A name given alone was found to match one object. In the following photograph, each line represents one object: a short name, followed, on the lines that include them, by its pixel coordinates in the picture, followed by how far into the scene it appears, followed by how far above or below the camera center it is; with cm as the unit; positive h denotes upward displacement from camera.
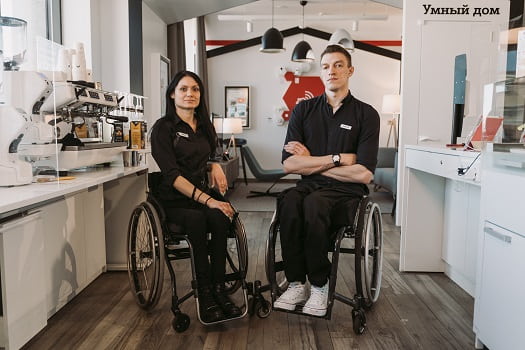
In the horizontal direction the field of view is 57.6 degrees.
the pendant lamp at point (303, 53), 733 +121
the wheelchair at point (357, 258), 216 -59
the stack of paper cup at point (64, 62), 264 +38
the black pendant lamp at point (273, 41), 682 +129
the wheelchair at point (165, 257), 223 -63
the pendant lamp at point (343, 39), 720 +140
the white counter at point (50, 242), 177 -54
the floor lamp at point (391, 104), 795 +47
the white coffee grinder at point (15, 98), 205 +14
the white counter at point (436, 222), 278 -56
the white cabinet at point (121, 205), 318 -50
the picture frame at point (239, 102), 890 +54
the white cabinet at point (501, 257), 175 -48
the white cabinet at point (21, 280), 175 -58
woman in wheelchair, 225 -28
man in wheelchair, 223 -19
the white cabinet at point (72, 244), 237 -63
